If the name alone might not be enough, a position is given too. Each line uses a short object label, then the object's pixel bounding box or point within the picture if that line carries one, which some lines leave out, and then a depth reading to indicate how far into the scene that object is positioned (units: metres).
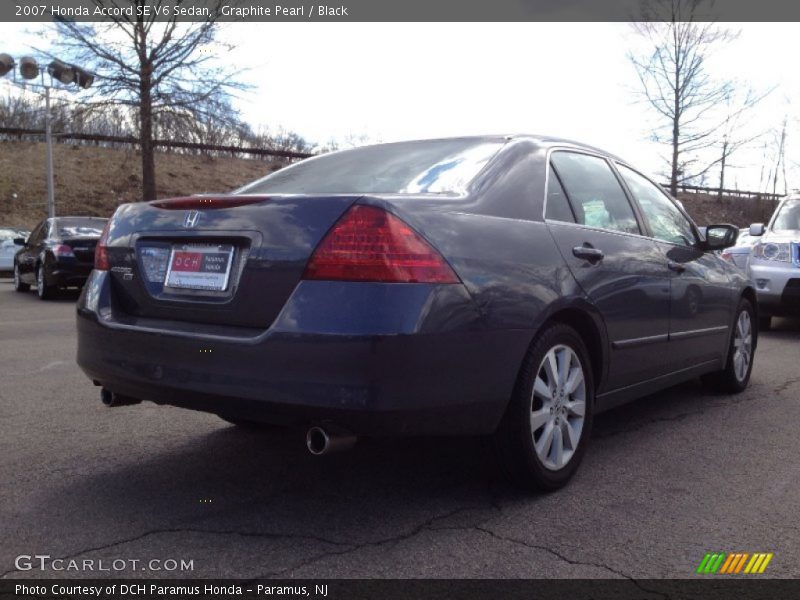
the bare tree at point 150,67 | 20.34
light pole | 20.17
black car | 13.09
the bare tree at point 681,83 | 25.55
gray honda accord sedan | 2.79
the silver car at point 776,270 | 9.11
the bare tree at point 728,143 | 26.92
